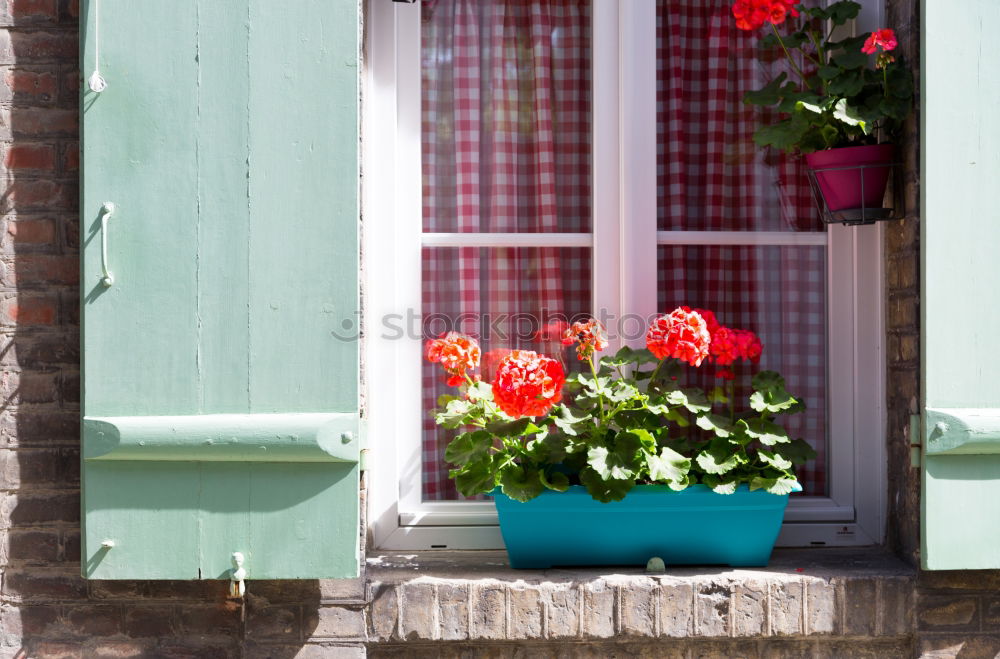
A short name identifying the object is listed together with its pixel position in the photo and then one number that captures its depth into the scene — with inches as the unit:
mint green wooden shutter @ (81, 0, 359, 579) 71.3
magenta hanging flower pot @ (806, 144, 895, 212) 78.7
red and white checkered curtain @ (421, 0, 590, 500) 88.0
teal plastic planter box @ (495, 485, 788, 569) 77.2
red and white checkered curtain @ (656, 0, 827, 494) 89.1
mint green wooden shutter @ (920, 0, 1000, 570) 74.7
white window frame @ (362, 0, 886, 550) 84.8
